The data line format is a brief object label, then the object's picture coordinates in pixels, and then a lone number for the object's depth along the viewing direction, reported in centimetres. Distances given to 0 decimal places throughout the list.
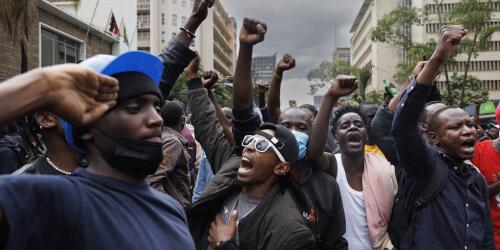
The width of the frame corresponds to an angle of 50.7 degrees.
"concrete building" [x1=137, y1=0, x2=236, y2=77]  6931
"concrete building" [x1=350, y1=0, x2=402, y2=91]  8425
